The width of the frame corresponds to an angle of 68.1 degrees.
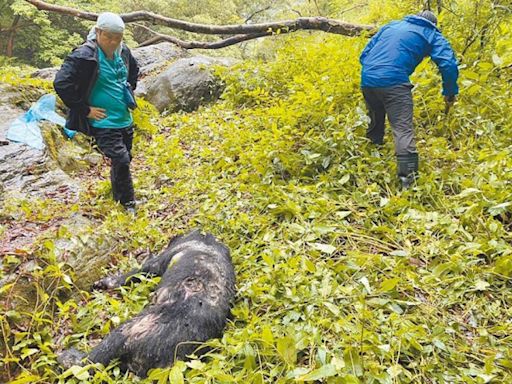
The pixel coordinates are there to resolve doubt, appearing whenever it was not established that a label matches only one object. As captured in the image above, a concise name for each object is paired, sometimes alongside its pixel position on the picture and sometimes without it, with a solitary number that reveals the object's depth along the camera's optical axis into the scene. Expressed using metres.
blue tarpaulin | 5.11
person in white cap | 3.76
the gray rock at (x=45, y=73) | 9.26
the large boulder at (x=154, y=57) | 9.77
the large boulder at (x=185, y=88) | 8.34
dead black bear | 2.33
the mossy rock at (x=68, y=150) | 5.43
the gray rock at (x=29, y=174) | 4.48
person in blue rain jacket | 3.92
